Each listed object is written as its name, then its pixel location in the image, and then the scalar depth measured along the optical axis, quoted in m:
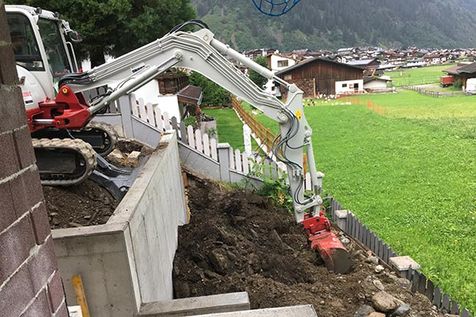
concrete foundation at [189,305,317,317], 2.08
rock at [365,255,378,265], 7.31
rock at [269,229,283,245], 7.41
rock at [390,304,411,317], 5.49
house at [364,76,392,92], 58.23
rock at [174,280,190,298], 5.47
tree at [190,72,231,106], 36.20
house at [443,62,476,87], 47.09
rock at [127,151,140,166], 8.58
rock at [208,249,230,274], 5.95
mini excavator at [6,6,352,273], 6.23
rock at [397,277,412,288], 6.51
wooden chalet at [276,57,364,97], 51.16
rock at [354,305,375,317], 5.35
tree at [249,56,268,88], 42.15
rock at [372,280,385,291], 6.12
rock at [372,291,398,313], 5.48
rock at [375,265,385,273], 6.94
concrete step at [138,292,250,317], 3.86
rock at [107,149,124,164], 8.59
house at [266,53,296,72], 68.75
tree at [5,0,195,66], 15.70
